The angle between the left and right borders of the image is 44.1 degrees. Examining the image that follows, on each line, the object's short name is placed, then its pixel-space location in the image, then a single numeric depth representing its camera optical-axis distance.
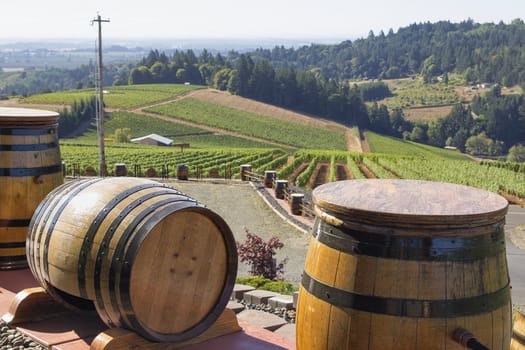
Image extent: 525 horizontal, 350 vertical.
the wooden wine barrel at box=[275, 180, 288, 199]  20.02
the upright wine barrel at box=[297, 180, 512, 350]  3.28
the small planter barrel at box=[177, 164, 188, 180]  23.79
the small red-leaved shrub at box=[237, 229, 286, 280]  11.15
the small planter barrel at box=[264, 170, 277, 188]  21.86
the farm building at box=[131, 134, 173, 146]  75.00
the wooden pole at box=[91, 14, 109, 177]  22.89
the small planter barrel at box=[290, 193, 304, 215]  17.75
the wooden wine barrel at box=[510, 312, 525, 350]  4.79
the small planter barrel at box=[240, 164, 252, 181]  24.30
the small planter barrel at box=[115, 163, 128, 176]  20.95
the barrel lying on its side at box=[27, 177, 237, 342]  4.91
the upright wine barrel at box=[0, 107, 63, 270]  7.11
